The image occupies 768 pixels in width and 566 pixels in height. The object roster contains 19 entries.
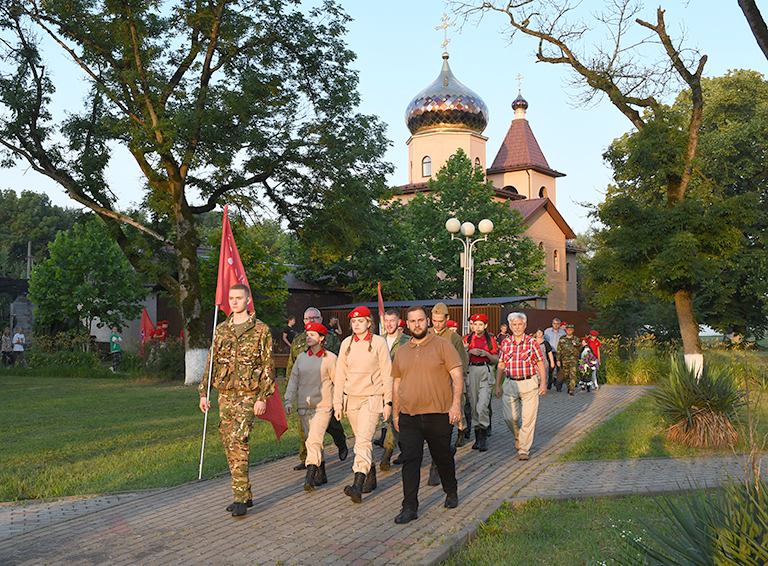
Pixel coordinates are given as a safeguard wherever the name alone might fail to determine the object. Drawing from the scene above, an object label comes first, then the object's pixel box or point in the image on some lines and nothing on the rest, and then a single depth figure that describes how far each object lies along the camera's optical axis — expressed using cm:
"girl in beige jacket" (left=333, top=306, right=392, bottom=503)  745
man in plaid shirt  960
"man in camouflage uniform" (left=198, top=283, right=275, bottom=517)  662
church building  5125
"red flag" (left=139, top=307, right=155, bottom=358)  3100
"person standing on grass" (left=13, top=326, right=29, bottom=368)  2842
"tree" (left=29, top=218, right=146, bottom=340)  3344
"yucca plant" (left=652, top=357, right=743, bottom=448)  1004
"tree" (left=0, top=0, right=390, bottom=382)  2150
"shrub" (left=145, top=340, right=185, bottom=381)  2359
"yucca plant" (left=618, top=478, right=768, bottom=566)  338
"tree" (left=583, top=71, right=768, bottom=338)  1711
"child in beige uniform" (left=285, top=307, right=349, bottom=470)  840
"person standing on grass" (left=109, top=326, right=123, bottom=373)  2645
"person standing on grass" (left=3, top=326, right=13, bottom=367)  2883
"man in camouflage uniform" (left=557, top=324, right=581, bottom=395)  1884
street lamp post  1986
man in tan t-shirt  668
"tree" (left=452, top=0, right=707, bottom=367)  1700
